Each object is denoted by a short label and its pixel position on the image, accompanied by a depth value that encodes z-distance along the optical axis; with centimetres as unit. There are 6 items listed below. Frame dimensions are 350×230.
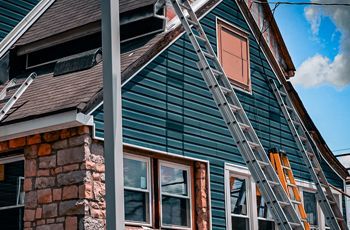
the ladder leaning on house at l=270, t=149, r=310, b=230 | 1129
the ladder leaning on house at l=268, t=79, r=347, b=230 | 1100
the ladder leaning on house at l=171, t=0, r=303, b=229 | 901
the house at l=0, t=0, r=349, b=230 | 901
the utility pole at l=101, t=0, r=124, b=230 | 610
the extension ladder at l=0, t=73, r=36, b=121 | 975
